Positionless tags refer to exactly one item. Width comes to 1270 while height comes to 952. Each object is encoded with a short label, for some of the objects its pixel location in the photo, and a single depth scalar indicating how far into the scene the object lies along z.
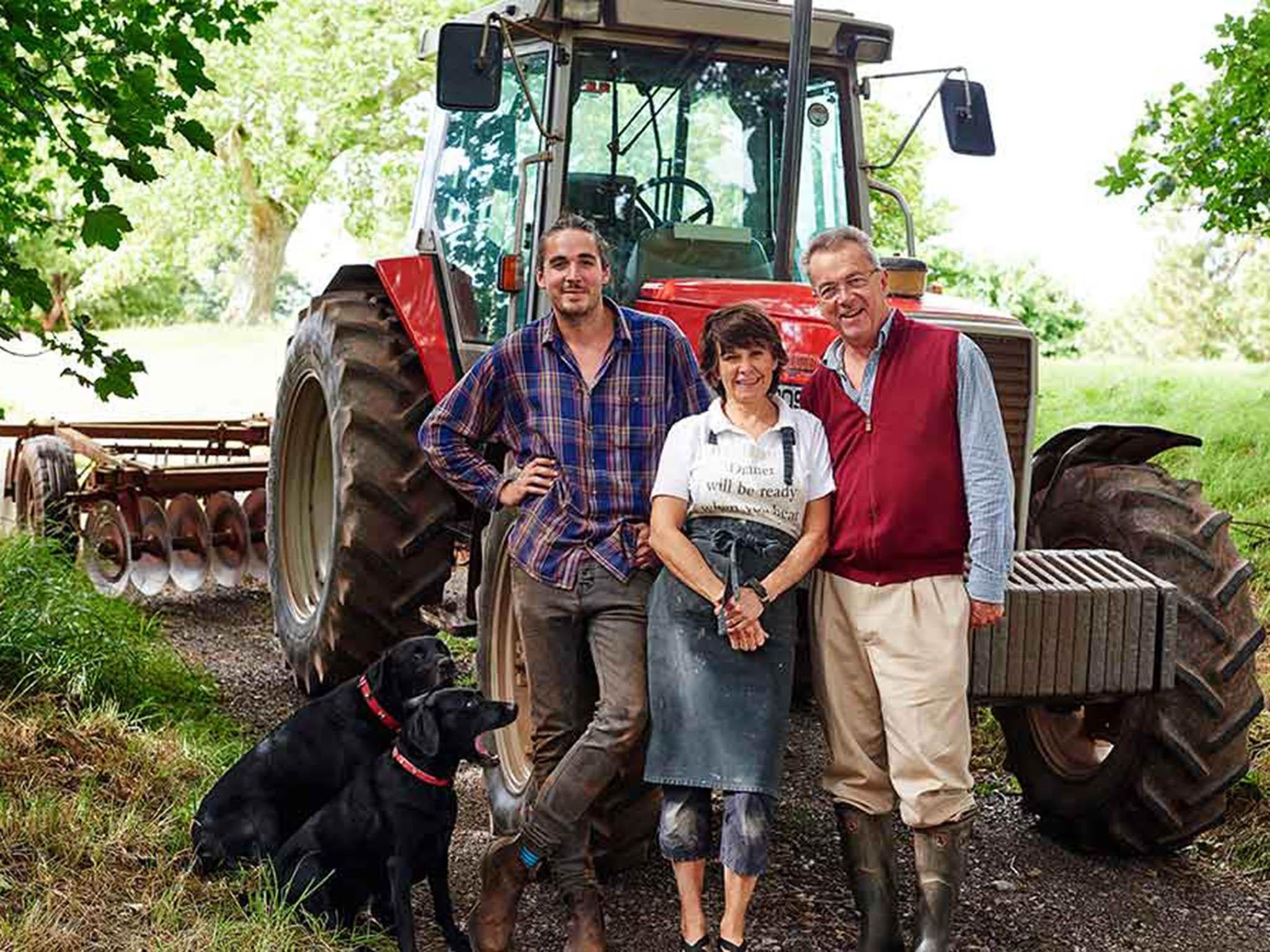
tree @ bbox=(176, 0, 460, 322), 26.69
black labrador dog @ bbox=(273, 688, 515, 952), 4.23
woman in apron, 3.99
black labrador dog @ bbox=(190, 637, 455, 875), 4.58
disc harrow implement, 8.86
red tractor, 4.94
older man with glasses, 4.01
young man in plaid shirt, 4.25
